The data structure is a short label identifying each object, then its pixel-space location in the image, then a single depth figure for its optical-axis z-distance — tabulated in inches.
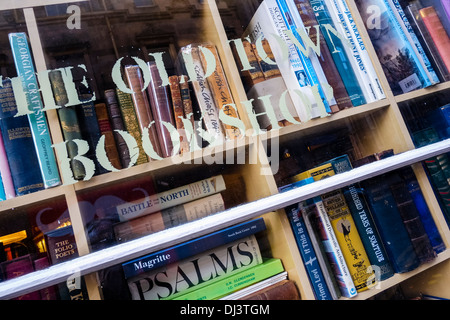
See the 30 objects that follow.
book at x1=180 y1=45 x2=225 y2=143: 29.2
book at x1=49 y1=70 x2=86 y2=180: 24.9
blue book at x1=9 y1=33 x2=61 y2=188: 24.7
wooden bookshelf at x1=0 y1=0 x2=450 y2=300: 25.4
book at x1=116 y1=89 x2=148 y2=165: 27.1
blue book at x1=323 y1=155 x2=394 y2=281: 29.7
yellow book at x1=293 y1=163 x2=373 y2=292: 29.0
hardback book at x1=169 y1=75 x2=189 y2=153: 28.0
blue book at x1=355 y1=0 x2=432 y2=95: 33.6
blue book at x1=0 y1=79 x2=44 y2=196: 24.4
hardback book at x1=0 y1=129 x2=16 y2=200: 24.0
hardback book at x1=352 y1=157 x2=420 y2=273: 29.6
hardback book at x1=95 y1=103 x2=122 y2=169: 26.9
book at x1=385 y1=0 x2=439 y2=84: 33.2
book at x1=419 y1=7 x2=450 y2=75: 34.8
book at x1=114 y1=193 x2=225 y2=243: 27.4
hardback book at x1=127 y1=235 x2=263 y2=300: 26.4
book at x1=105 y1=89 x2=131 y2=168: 27.1
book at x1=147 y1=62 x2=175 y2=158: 27.7
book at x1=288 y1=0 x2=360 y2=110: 31.7
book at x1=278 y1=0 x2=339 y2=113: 31.0
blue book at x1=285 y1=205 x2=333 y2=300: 28.1
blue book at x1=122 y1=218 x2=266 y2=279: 25.9
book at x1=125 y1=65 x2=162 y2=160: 27.5
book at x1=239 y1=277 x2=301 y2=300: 27.0
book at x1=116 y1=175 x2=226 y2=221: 28.4
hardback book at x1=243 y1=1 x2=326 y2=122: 30.6
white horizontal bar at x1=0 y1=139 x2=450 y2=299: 21.6
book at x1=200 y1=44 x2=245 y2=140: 29.7
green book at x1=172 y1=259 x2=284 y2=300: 26.7
